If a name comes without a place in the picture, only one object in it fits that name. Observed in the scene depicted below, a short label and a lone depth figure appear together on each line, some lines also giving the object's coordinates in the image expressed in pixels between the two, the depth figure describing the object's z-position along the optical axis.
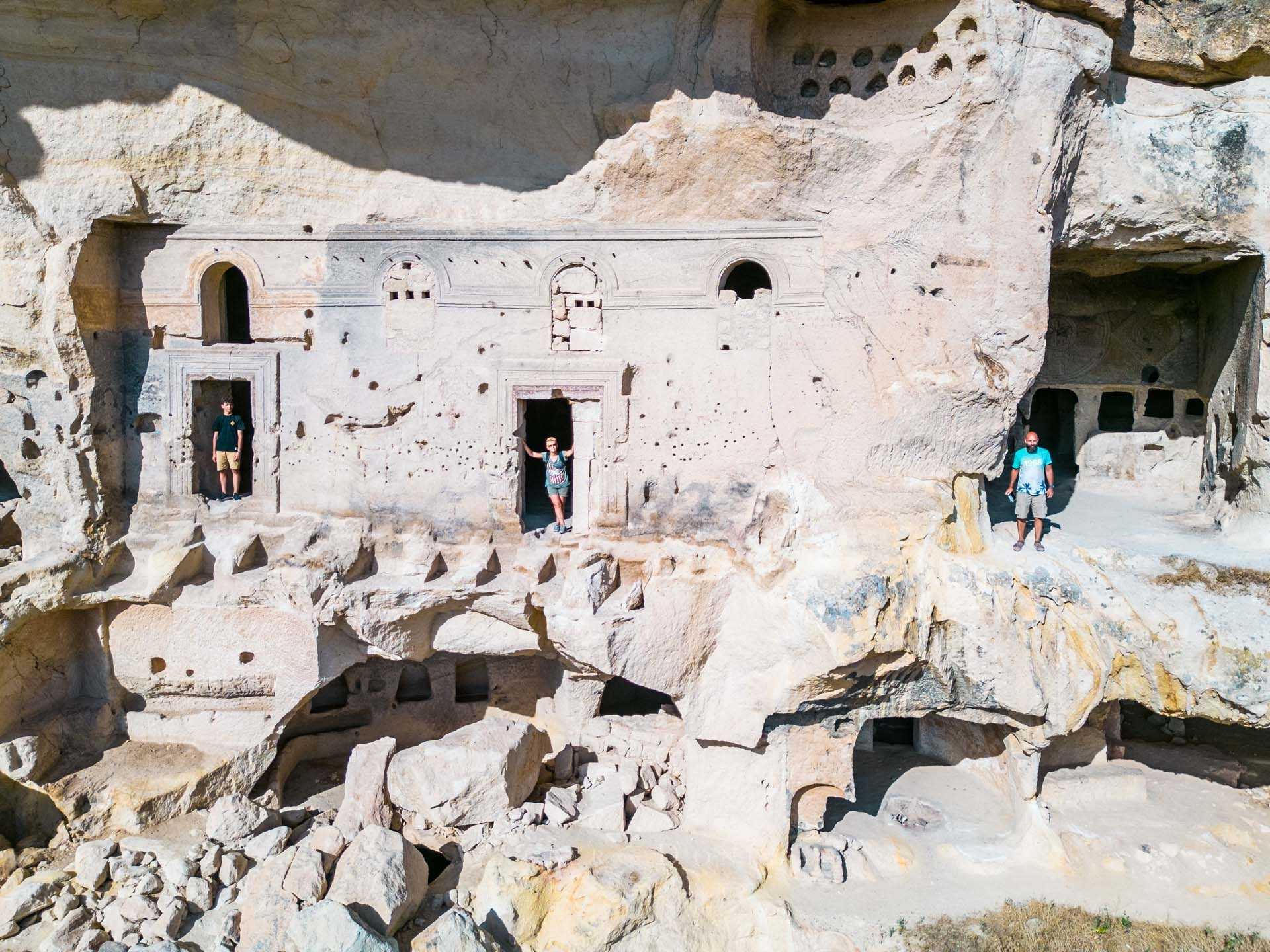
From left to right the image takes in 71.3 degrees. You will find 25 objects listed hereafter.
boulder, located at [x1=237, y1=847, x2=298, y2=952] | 7.62
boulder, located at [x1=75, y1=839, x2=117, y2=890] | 8.52
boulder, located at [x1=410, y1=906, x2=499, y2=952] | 7.29
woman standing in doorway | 9.71
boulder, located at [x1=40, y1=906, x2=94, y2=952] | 7.86
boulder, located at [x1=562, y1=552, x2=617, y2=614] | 9.01
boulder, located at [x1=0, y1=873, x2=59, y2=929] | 8.12
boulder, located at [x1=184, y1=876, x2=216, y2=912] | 8.38
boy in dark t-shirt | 9.98
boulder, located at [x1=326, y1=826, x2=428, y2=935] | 7.77
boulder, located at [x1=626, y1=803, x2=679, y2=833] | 9.13
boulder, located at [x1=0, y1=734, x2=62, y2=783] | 8.95
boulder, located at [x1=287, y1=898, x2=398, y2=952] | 7.07
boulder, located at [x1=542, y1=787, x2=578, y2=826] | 9.25
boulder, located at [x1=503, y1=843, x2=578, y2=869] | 8.31
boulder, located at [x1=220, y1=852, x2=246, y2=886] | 8.59
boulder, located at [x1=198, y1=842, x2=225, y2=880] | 8.59
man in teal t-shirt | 8.92
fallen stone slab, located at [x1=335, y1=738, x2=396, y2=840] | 8.95
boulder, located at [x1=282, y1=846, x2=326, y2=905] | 7.97
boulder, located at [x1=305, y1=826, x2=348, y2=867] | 8.54
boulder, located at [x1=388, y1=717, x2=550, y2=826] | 9.07
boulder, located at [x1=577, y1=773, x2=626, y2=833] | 9.15
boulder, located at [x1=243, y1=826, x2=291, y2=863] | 8.93
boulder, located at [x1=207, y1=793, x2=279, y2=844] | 8.98
